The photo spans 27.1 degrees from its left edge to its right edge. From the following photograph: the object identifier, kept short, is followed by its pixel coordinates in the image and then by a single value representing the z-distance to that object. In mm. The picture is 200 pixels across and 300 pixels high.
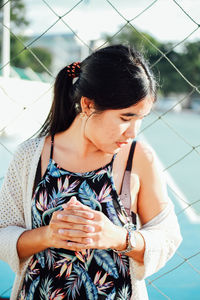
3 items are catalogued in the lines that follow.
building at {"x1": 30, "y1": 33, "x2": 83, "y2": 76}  46147
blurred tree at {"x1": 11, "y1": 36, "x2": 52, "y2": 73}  32238
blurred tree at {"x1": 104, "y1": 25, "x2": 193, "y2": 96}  40062
